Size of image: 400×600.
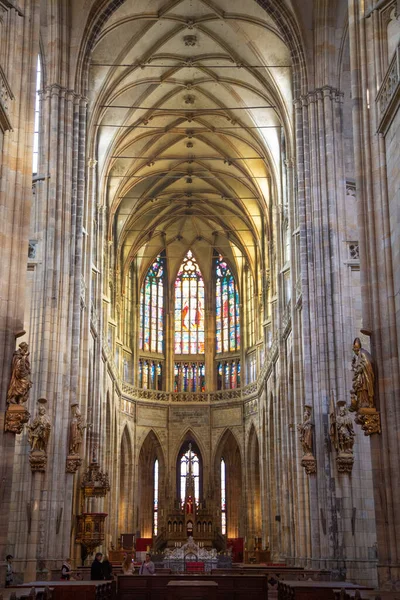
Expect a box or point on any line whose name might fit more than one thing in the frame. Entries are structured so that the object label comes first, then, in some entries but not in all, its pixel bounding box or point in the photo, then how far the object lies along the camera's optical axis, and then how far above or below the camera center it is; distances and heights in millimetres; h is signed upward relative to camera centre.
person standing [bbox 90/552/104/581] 21547 -661
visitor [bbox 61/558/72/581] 22625 -740
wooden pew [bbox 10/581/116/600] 17312 -922
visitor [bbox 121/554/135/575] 23712 -625
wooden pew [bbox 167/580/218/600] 18719 -1030
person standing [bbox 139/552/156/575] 23125 -659
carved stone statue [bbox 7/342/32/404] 16406 +3083
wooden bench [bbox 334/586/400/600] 13627 -861
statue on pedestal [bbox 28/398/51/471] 23297 +2796
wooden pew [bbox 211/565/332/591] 24641 -927
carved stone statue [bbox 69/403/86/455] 26188 +3328
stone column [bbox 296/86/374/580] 24812 +6915
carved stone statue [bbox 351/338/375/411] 16594 +3067
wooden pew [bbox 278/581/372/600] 17625 -966
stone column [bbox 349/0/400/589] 16125 +5688
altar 35844 -704
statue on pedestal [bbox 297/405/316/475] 26406 +3026
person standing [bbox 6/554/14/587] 19394 -735
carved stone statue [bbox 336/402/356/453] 24438 +3057
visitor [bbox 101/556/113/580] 22094 -674
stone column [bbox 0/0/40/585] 16422 +7407
